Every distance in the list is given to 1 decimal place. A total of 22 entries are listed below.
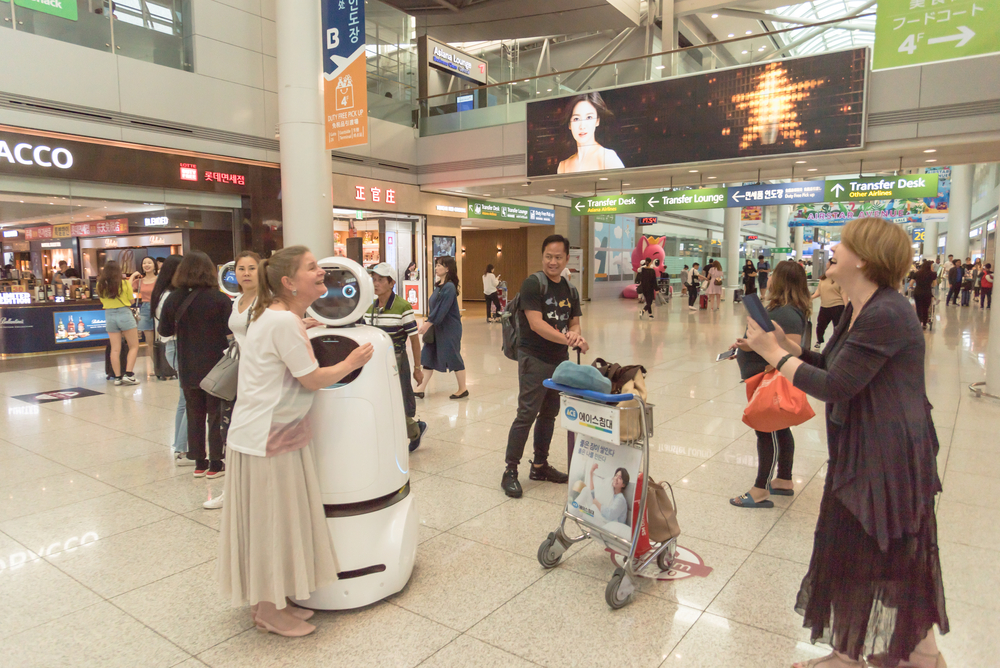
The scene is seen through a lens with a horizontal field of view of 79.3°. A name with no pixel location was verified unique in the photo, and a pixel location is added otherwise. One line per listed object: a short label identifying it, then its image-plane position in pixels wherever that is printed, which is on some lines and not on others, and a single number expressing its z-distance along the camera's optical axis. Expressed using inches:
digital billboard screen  366.6
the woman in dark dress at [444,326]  240.8
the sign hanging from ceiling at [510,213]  622.5
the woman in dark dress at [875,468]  70.9
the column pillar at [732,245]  1018.1
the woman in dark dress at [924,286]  472.7
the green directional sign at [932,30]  222.1
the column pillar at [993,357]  252.9
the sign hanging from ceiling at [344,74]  330.3
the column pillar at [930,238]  1358.3
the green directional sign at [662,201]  515.2
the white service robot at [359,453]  98.6
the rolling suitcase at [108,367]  306.9
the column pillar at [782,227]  1563.7
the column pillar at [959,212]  1061.9
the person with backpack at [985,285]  748.6
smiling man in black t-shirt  145.0
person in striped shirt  179.2
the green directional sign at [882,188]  457.1
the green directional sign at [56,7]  322.3
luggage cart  100.3
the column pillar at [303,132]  333.7
